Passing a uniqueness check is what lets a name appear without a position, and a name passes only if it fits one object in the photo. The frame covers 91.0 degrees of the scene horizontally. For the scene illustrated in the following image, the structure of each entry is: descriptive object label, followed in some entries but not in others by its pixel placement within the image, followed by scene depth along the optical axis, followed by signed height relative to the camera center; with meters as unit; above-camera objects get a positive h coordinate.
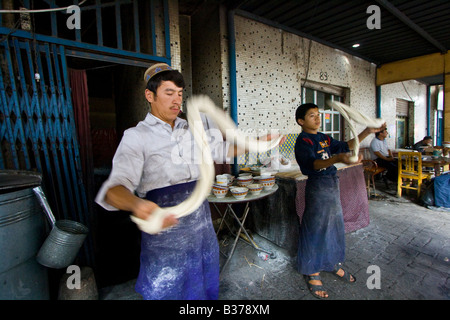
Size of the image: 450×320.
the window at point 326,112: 6.14 +0.86
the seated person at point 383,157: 6.68 -0.61
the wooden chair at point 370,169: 6.37 -0.92
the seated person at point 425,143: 8.66 -0.30
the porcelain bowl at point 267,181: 3.31 -0.59
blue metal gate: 2.40 +0.32
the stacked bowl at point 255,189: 3.13 -0.66
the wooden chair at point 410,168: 5.78 -0.88
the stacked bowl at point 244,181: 3.34 -0.58
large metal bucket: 1.90 -0.79
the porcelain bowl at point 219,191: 3.04 -0.64
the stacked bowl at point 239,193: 2.93 -0.66
